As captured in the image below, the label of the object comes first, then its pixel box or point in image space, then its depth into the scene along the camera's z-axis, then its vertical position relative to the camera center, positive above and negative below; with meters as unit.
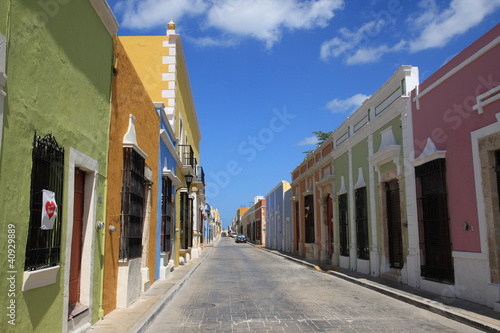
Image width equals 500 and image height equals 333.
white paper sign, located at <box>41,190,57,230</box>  4.50 +0.23
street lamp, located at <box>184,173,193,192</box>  17.60 +2.11
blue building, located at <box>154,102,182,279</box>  13.03 +0.96
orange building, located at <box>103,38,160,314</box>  7.43 +0.79
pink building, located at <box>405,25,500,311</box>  8.27 +1.10
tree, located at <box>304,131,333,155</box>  45.52 +9.92
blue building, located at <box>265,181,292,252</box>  34.02 +1.00
